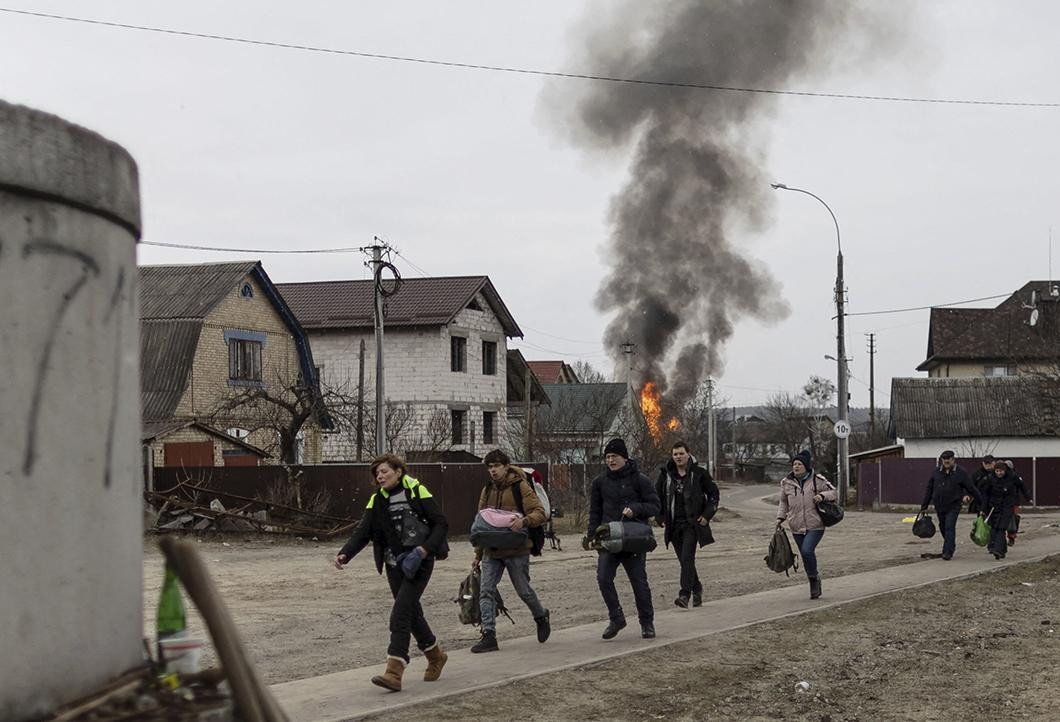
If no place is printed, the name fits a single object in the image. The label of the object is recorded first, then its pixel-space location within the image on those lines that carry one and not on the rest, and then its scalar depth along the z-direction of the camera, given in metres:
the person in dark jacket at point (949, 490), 18.83
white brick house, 48.72
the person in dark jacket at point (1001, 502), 19.67
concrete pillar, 3.67
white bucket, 4.22
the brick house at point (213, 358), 35.03
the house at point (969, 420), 52.66
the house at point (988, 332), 71.75
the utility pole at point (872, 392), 76.81
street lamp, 37.84
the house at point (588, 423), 44.19
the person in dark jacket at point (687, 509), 13.84
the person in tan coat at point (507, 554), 11.01
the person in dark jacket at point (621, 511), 11.57
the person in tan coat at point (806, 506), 14.39
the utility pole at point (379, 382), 32.16
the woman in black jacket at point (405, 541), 9.31
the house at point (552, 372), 86.06
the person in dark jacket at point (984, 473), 19.92
